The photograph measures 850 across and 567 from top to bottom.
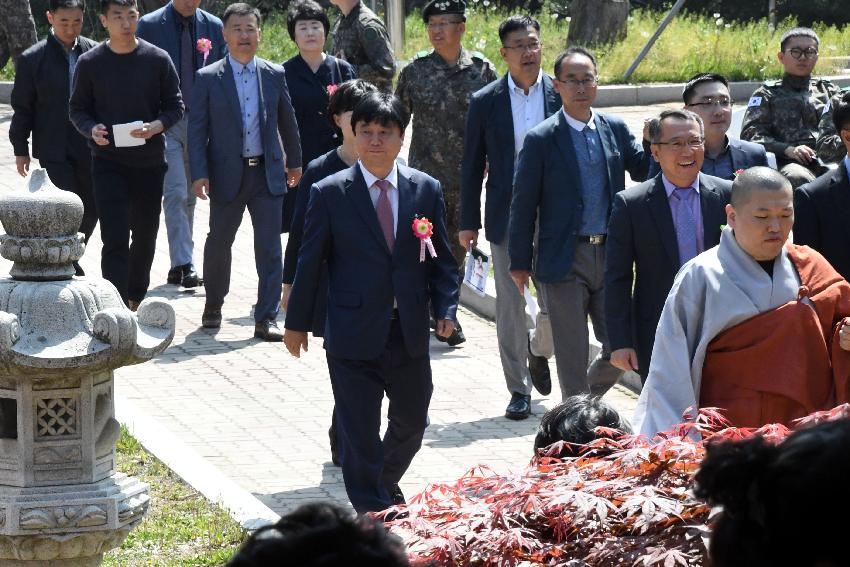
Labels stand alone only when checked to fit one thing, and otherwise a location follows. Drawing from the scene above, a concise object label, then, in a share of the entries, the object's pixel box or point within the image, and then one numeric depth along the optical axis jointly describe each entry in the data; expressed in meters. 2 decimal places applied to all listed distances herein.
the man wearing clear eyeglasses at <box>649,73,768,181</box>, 13.50
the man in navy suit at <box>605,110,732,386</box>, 12.24
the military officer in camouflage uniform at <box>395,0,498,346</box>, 18.21
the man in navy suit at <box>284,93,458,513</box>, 12.10
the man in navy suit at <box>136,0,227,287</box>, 21.14
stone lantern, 9.33
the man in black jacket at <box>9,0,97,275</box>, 19.81
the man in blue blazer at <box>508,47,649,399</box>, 14.10
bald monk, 9.88
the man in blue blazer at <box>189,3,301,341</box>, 18.61
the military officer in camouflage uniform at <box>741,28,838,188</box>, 17.20
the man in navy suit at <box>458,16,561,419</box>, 15.87
